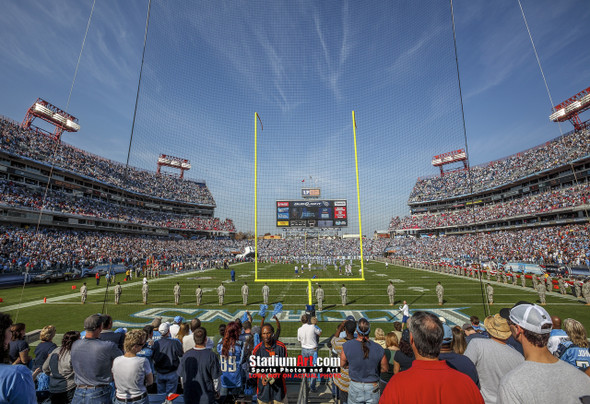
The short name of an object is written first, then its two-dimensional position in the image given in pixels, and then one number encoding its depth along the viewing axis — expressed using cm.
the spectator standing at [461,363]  247
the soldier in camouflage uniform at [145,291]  1448
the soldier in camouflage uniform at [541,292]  1302
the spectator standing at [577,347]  308
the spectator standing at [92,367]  289
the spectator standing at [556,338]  397
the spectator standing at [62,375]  351
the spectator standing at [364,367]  302
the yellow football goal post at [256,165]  1013
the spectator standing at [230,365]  365
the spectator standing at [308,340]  524
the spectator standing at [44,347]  391
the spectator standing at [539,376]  154
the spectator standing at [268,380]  331
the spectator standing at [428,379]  147
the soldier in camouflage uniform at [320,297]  1278
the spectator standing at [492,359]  267
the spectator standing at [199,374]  310
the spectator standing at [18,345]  398
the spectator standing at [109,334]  379
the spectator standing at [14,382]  155
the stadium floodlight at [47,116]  4200
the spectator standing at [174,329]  523
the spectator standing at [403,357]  310
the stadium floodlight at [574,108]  4100
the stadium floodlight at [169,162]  5766
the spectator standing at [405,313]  815
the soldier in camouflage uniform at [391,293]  1342
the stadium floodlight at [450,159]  6406
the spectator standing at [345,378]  358
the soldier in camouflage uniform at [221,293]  1386
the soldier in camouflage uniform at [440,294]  1340
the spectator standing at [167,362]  370
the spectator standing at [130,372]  282
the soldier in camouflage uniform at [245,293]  1382
